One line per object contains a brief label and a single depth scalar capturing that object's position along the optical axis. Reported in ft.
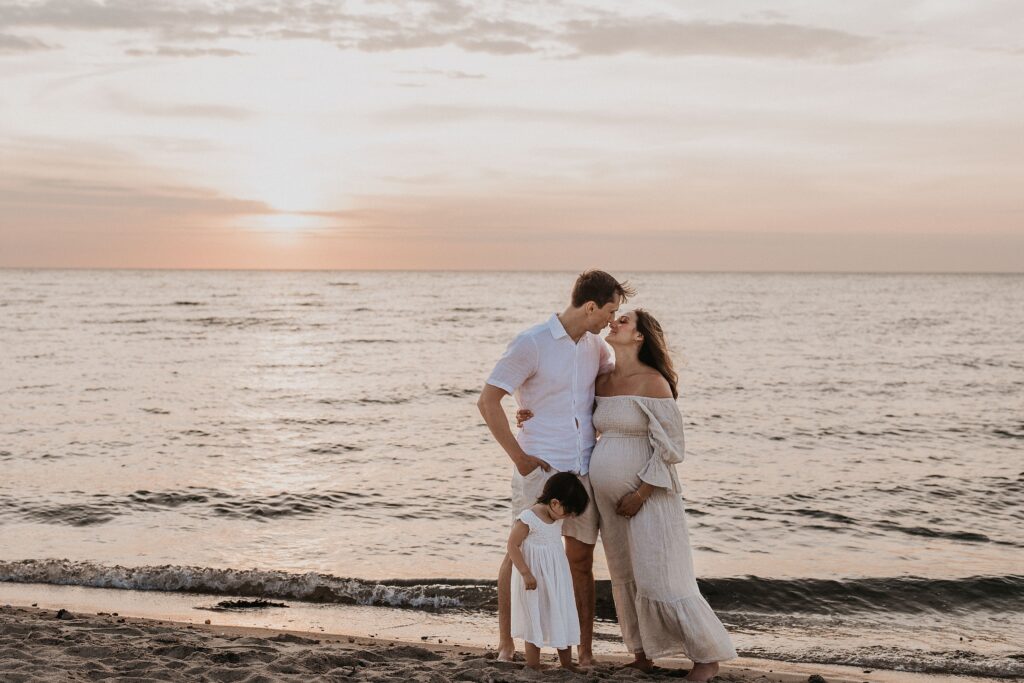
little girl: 17.22
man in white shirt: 17.08
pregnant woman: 17.65
